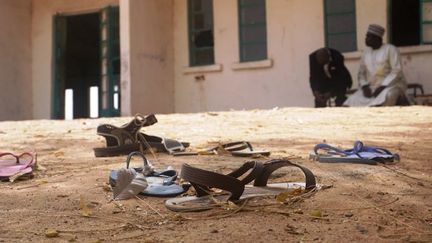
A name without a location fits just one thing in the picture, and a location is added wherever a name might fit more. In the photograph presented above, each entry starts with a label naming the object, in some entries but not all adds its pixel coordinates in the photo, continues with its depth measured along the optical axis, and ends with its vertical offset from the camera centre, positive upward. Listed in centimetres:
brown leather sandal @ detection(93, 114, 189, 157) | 360 -4
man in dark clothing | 843 +85
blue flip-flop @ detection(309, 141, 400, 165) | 294 -14
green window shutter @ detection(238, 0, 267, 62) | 955 +182
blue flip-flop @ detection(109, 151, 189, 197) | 230 -22
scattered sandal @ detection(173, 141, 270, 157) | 335 -12
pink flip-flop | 282 -18
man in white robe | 784 +85
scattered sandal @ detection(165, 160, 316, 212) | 202 -22
